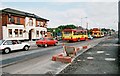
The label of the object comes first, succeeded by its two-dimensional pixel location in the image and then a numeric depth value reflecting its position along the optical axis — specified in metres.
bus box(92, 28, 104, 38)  72.19
